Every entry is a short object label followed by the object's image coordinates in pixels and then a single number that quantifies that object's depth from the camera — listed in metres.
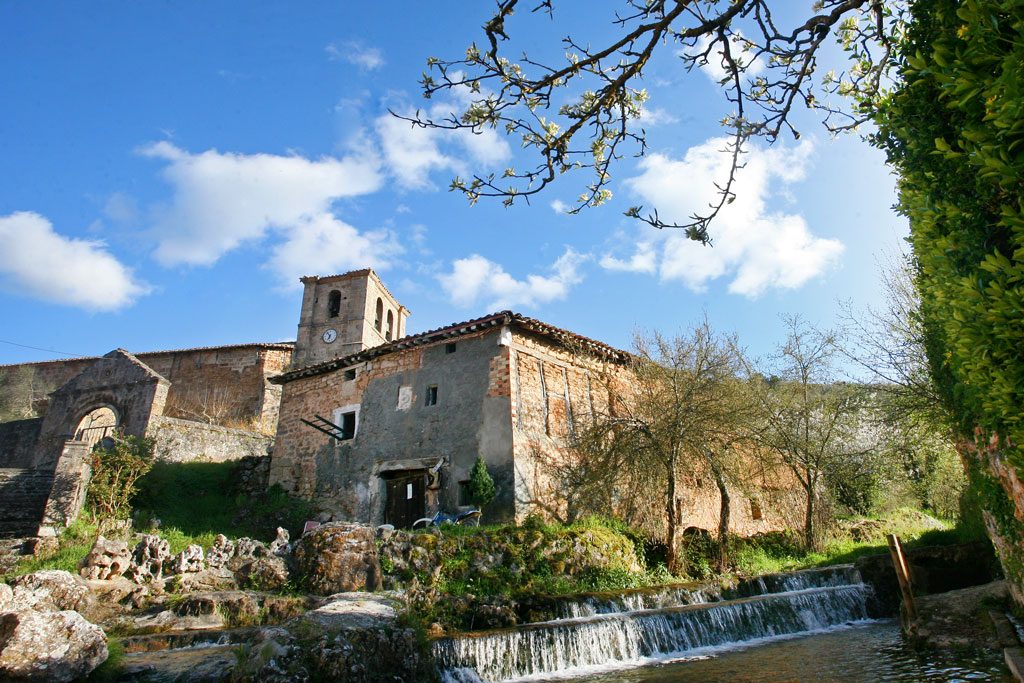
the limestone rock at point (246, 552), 11.02
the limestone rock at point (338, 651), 5.58
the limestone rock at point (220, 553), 11.09
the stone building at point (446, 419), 15.16
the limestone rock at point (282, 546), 11.29
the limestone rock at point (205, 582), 10.19
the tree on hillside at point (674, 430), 13.76
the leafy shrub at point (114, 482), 13.98
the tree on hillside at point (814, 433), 17.34
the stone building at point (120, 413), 14.23
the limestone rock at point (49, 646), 5.36
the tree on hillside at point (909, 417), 12.64
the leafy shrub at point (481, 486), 14.11
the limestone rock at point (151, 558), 10.48
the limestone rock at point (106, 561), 10.12
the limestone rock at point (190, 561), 10.77
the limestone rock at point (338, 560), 10.20
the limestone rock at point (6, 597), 6.95
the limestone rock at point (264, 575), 10.38
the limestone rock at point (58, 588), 8.39
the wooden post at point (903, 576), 8.57
